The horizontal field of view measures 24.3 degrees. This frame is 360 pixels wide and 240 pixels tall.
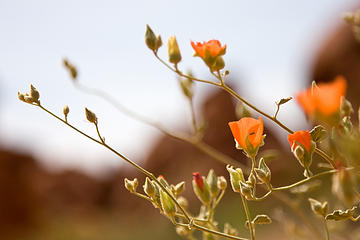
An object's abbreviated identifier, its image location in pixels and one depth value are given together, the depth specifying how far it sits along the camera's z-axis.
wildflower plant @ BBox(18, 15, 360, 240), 0.38
